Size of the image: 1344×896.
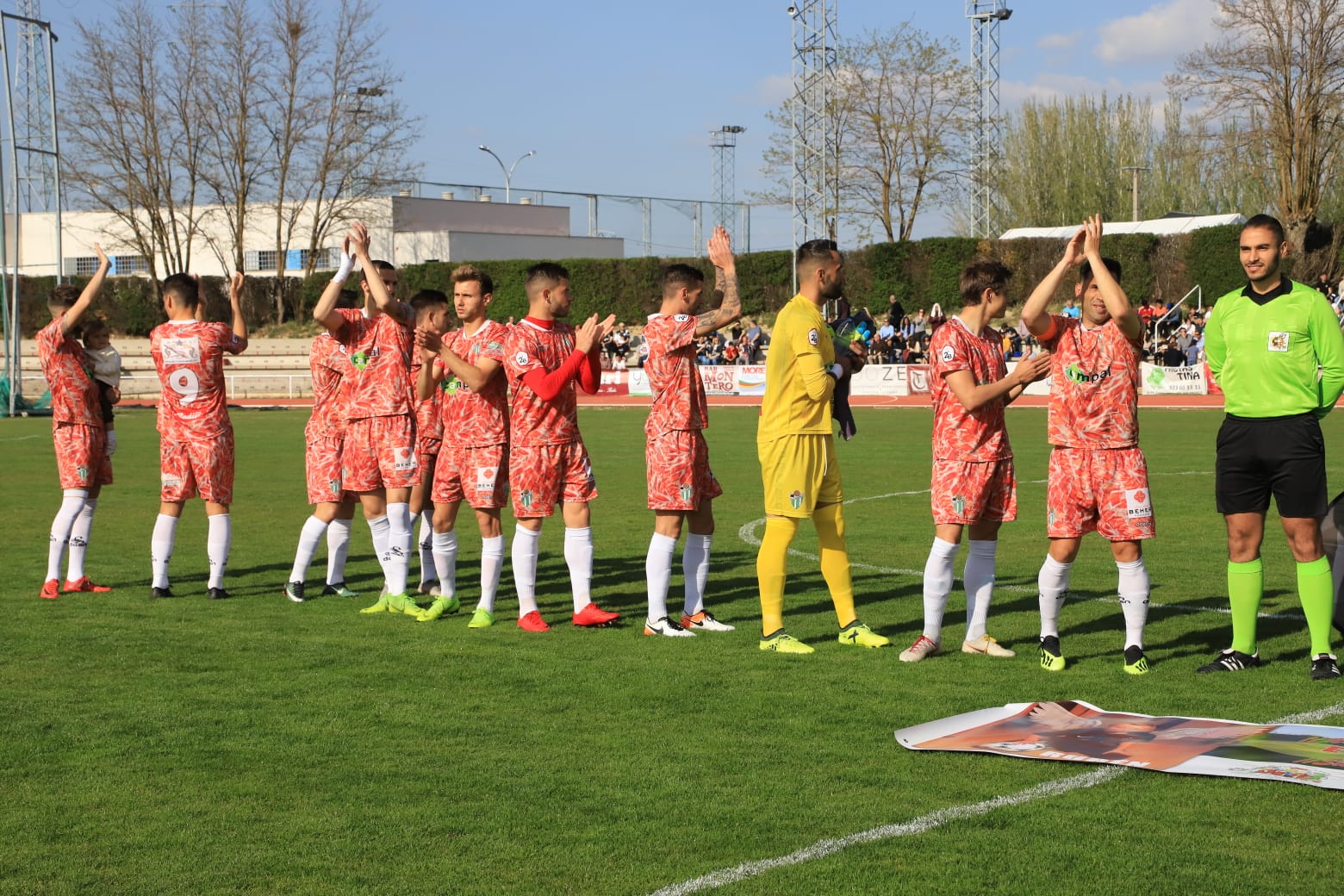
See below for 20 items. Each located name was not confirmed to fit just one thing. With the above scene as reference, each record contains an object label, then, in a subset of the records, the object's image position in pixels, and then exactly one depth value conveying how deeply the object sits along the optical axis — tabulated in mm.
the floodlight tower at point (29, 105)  35531
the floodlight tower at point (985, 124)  55688
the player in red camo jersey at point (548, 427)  8094
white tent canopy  47781
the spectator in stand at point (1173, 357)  35656
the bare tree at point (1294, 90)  46094
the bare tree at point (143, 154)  58094
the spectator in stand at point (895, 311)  40750
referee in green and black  6754
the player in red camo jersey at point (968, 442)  7254
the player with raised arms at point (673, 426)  8047
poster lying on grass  5105
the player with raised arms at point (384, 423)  9047
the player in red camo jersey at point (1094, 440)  6934
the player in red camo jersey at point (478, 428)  8445
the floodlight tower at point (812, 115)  44188
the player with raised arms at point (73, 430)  9875
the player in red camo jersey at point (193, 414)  9367
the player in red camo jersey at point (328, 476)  9664
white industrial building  64562
